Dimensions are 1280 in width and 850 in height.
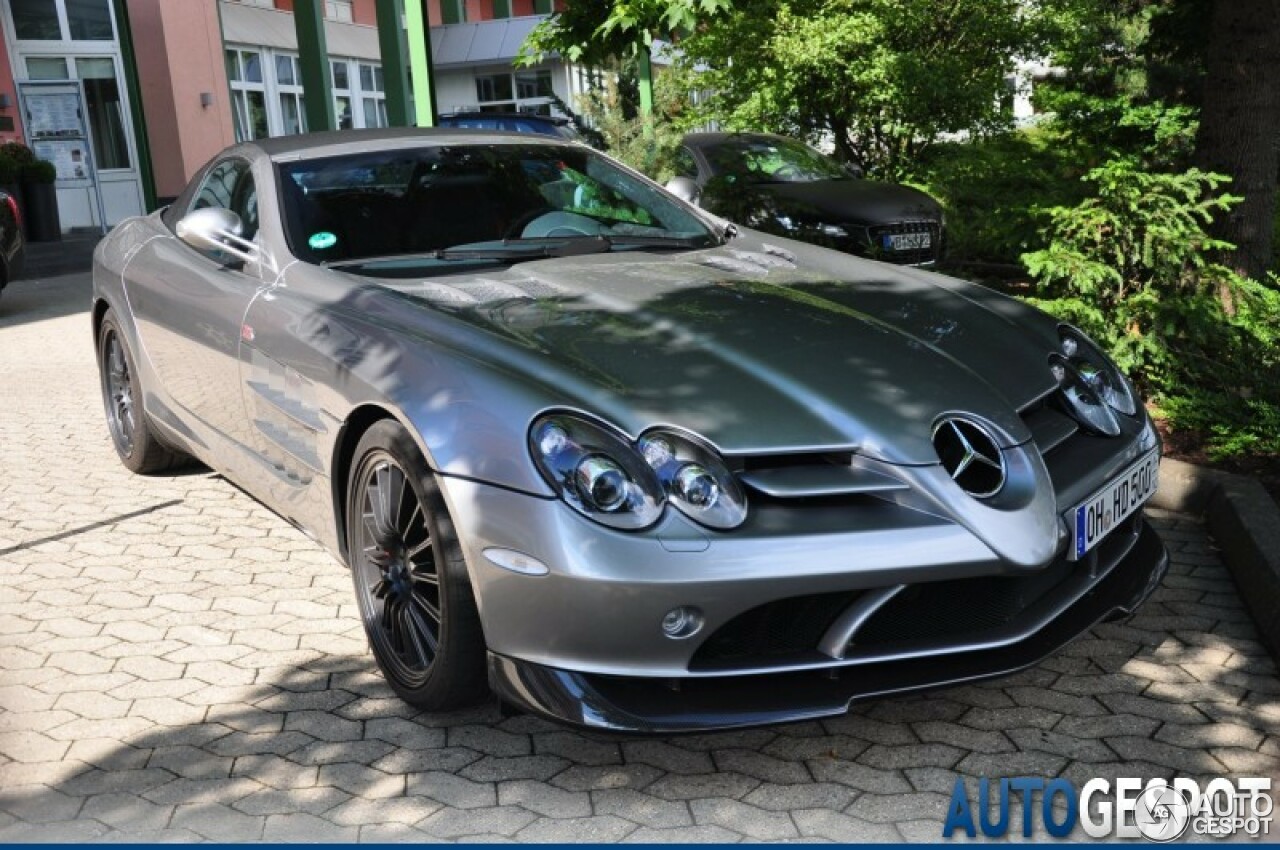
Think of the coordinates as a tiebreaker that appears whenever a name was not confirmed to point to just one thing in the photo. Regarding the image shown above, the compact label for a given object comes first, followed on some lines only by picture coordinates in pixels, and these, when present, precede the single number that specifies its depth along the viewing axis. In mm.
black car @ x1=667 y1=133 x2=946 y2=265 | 10367
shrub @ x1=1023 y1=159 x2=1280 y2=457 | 6184
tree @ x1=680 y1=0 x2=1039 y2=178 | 13477
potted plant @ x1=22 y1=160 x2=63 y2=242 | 20312
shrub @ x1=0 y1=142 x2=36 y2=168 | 19953
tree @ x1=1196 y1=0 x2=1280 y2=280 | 6809
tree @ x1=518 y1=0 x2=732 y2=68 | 7855
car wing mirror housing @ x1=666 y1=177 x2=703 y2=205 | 5445
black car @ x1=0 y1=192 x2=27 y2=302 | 13126
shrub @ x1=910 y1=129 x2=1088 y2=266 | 7031
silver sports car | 3035
